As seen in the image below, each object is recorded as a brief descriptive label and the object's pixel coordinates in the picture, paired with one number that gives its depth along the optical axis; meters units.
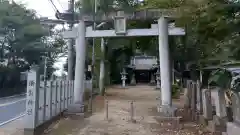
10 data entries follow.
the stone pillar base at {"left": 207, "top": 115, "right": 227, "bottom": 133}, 7.56
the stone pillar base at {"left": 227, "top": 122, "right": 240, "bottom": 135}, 5.71
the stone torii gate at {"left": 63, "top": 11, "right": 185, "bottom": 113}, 12.02
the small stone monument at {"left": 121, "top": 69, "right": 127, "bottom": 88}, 38.36
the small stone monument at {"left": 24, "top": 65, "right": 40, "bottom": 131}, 7.85
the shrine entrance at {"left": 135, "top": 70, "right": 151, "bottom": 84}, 48.37
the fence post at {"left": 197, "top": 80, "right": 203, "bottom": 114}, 10.27
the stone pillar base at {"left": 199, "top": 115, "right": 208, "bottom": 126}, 9.25
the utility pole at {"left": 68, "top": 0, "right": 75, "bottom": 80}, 16.43
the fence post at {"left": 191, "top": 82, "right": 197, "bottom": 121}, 11.89
